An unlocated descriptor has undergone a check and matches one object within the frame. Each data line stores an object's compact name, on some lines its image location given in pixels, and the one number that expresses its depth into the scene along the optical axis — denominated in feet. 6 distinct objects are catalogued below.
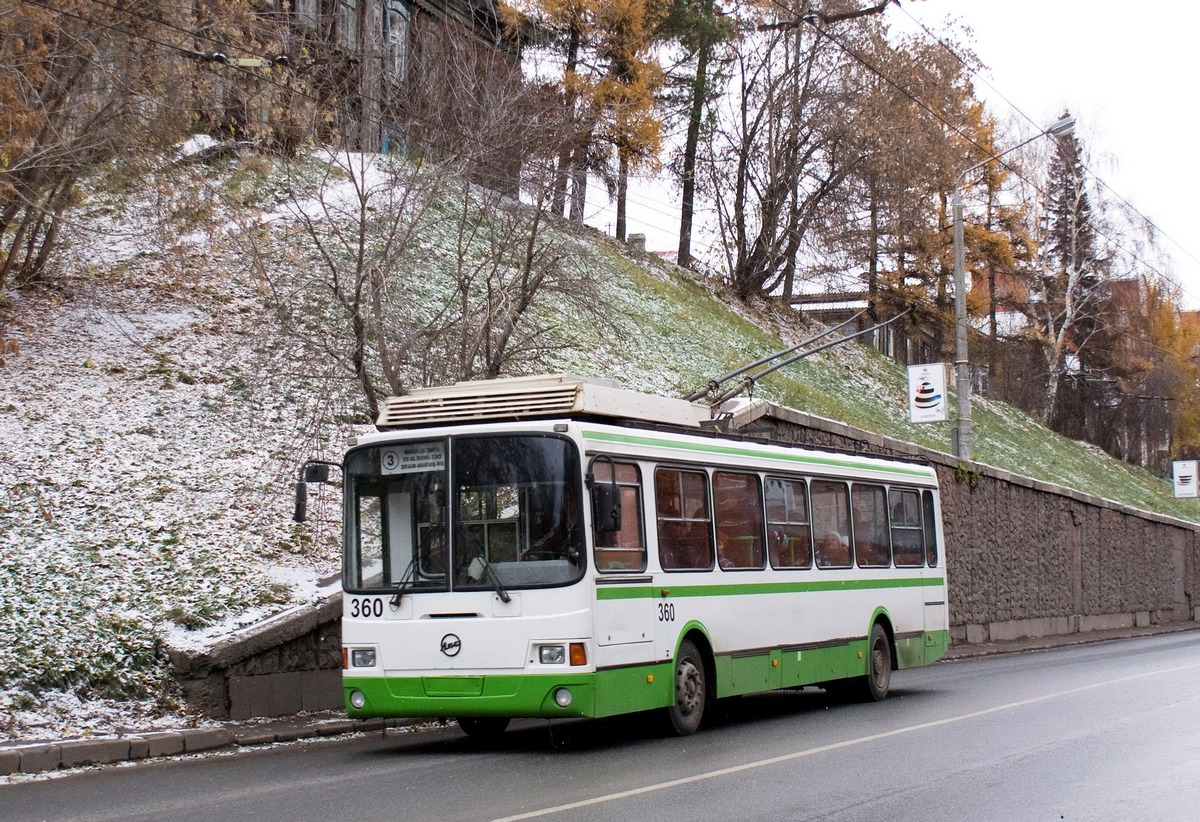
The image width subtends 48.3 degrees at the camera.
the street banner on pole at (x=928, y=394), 87.35
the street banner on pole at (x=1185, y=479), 168.35
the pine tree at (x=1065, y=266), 204.54
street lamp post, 83.66
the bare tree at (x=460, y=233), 53.83
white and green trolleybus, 35.04
